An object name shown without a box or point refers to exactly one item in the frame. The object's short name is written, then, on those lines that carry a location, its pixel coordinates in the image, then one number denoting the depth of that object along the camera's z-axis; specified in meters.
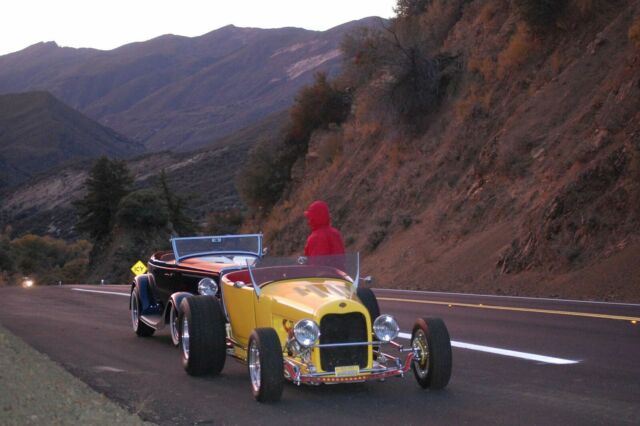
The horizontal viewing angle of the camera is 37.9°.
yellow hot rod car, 8.49
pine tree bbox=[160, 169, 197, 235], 66.62
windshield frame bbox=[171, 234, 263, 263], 13.22
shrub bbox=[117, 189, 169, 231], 63.09
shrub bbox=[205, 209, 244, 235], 53.19
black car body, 12.34
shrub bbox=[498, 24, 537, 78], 33.34
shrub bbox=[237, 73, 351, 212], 47.41
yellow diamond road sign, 32.31
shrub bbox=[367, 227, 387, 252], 34.41
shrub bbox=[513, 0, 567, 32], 32.25
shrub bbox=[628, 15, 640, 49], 26.52
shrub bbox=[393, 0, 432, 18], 45.88
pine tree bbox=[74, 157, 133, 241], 70.50
